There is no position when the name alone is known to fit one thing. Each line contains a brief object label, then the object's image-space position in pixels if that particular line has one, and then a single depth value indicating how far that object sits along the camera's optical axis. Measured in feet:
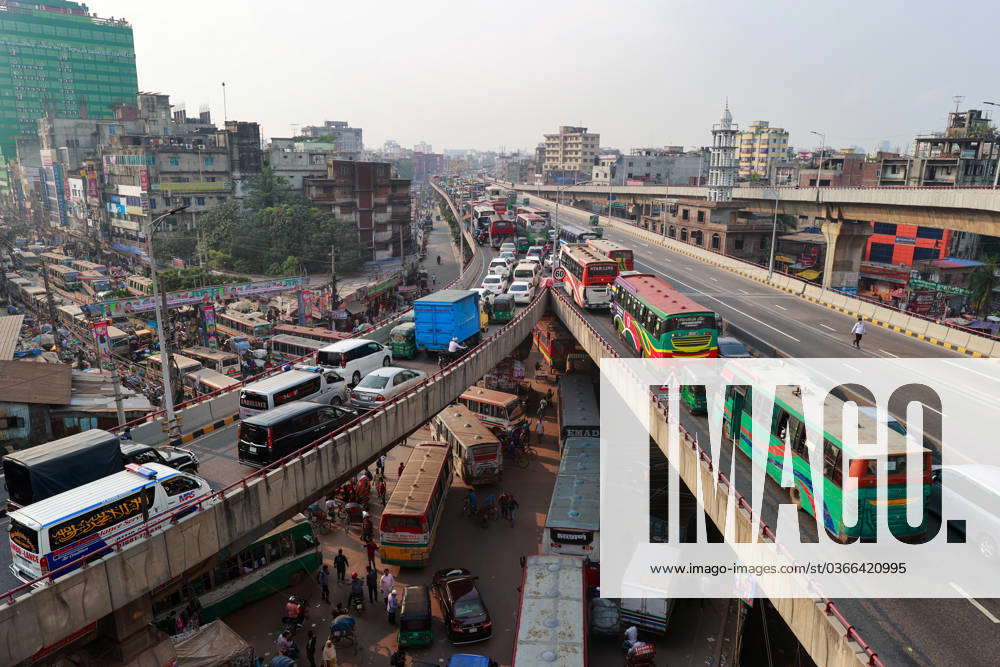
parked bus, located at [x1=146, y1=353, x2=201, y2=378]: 122.01
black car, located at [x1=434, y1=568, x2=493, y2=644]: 64.23
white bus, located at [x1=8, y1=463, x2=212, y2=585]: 39.93
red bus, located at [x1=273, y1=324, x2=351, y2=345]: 133.08
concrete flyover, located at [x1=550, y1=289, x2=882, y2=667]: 36.29
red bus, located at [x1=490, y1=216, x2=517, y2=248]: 244.63
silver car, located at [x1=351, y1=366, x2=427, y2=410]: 75.31
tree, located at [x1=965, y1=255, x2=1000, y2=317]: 173.27
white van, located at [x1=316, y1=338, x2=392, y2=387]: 82.84
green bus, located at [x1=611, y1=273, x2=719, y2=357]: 78.07
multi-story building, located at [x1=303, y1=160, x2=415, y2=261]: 262.06
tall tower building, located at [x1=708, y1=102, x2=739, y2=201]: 260.01
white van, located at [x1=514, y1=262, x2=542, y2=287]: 152.15
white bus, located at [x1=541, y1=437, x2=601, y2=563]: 68.44
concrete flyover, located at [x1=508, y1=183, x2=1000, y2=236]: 120.06
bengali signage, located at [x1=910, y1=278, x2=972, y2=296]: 172.16
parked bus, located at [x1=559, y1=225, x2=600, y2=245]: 218.18
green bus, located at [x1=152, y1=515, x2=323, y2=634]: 62.90
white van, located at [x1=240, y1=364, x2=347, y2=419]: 65.36
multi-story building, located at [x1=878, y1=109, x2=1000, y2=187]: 216.95
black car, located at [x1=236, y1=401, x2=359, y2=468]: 57.93
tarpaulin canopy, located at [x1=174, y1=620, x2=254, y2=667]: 53.01
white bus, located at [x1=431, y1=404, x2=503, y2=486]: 98.22
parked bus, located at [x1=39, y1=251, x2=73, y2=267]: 242.11
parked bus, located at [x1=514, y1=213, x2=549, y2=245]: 232.20
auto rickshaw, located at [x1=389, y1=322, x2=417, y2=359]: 93.76
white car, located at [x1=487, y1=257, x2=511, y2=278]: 168.86
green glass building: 453.99
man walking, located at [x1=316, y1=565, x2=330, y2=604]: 71.26
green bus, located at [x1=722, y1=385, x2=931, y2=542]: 43.68
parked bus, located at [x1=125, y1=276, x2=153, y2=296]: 188.89
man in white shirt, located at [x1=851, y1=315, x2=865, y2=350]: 97.04
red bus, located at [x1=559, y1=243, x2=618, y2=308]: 119.44
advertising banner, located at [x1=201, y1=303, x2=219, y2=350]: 150.92
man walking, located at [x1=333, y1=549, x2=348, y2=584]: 74.90
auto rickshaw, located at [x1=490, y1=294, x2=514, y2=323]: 120.98
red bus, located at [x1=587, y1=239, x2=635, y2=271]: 124.16
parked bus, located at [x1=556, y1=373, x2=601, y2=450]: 100.53
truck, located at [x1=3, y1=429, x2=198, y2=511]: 46.03
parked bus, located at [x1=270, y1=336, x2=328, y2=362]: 132.93
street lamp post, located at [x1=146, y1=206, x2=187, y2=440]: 62.69
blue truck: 92.07
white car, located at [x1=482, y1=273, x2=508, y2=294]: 147.43
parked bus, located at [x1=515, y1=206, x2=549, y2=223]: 256.01
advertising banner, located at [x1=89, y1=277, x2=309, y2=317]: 142.10
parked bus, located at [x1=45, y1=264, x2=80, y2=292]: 210.79
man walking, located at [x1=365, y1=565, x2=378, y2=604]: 71.15
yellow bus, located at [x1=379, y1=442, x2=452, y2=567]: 76.13
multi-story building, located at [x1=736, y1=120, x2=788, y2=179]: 520.83
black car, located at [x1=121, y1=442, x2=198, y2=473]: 53.86
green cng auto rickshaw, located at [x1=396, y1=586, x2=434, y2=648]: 63.46
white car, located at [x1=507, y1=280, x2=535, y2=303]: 134.51
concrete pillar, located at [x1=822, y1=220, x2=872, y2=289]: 172.76
